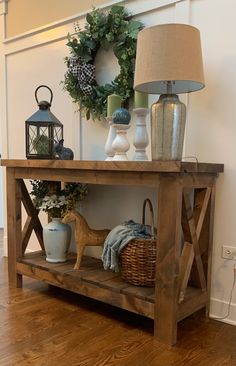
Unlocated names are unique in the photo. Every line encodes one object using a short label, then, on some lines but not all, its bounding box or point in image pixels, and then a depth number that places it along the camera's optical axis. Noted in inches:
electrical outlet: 71.1
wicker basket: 67.5
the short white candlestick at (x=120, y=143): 74.6
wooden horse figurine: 79.7
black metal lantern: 86.2
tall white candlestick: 76.4
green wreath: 81.9
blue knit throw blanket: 70.1
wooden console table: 59.7
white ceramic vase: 85.8
